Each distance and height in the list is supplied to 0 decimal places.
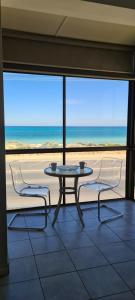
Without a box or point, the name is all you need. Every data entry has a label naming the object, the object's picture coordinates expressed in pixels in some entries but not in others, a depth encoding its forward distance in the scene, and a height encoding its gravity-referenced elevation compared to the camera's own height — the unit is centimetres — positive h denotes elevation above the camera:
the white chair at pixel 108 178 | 331 -67
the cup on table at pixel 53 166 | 306 -41
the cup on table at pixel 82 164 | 321 -40
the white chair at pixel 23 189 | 294 -73
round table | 284 -48
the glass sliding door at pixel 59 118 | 361 +30
